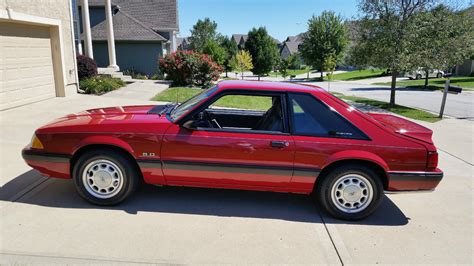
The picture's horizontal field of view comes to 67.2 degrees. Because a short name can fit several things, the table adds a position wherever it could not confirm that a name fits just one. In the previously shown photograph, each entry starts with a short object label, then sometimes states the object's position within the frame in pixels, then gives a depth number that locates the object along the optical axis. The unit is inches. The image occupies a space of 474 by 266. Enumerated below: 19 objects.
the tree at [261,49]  1882.4
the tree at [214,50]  1534.3
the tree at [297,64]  2903.5
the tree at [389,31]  593.6
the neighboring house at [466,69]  1534.0
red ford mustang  153.9
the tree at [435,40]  592.4
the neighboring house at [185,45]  2351.7
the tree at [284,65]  1785.2
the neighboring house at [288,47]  3769.7
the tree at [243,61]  1302.7
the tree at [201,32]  2283.6
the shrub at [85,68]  558.9
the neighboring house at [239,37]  3998.0
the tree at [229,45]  2239.9
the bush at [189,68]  732.0
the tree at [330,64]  915.2
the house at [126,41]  954.1
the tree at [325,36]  1796.3
